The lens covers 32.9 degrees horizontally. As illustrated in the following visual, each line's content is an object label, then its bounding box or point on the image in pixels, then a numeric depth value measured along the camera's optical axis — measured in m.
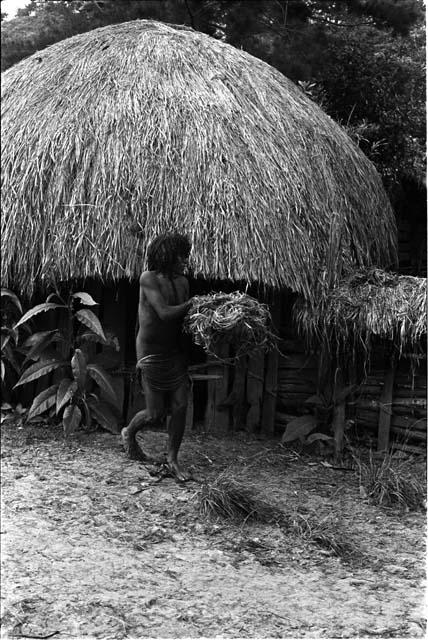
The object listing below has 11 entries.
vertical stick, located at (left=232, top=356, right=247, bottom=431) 6.87
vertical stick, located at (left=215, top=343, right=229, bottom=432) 6.86
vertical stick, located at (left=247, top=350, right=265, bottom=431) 6.90
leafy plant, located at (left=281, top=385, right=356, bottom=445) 6.59
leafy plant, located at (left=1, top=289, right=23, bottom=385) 6.71
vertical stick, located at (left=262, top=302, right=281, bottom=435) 6.91
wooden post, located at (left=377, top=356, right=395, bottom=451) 6.71
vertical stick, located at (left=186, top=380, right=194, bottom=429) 6.77
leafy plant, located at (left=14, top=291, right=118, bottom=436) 6.36
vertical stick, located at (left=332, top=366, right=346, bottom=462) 6.63
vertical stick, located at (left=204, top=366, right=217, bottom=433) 6.85
